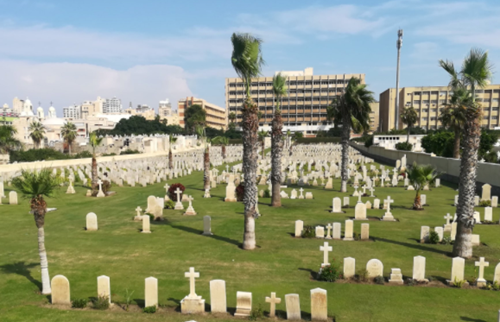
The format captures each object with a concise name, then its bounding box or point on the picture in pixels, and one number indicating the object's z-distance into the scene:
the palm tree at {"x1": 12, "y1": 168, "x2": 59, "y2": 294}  9.25
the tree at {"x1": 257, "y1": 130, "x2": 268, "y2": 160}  55.09
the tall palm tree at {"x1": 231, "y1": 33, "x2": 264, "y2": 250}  12.84
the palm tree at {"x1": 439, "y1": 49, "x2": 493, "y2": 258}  11.16
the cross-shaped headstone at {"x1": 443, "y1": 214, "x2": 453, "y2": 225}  14.56
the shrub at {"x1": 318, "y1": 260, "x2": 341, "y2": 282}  10.05
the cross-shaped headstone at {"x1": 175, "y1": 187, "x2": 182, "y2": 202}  20.22
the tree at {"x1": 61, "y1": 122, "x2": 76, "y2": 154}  67.75
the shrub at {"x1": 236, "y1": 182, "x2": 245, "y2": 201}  22.38
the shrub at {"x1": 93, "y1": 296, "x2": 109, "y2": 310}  8.51
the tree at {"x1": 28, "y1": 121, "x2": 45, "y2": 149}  64.12
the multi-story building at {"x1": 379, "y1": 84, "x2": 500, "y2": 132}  115.75
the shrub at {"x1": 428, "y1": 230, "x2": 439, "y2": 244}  13.31
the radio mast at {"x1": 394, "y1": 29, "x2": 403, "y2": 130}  72.69
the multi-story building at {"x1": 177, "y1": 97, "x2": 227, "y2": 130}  162.06
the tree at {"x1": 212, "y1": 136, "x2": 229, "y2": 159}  56.12
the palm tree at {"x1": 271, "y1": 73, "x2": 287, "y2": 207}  20.16
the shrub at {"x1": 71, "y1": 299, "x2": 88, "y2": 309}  8.62
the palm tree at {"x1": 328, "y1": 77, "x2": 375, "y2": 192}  22.72
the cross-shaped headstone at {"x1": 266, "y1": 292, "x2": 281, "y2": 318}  8.02
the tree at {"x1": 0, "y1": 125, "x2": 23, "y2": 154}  45.78
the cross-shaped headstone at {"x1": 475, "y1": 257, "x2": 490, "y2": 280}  9.59
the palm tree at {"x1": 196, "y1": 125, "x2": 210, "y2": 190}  25.91
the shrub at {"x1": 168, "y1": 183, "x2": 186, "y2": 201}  21.72
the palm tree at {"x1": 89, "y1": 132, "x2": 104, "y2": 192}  24.83
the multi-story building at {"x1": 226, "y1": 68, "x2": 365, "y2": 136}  141.12
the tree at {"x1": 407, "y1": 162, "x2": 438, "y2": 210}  18.36
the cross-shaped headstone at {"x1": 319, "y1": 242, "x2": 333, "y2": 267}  10.63
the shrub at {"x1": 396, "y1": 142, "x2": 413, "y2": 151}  48.80
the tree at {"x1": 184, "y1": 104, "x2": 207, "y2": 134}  105.01
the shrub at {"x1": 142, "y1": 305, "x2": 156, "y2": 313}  8.34
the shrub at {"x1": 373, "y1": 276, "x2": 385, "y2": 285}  9.84
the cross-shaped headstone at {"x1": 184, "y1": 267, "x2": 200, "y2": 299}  8.49
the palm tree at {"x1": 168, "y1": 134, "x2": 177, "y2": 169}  39.52
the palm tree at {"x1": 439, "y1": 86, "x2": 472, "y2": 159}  35.44
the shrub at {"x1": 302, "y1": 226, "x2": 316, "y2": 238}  14.34
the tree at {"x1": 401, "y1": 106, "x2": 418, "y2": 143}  67.19
